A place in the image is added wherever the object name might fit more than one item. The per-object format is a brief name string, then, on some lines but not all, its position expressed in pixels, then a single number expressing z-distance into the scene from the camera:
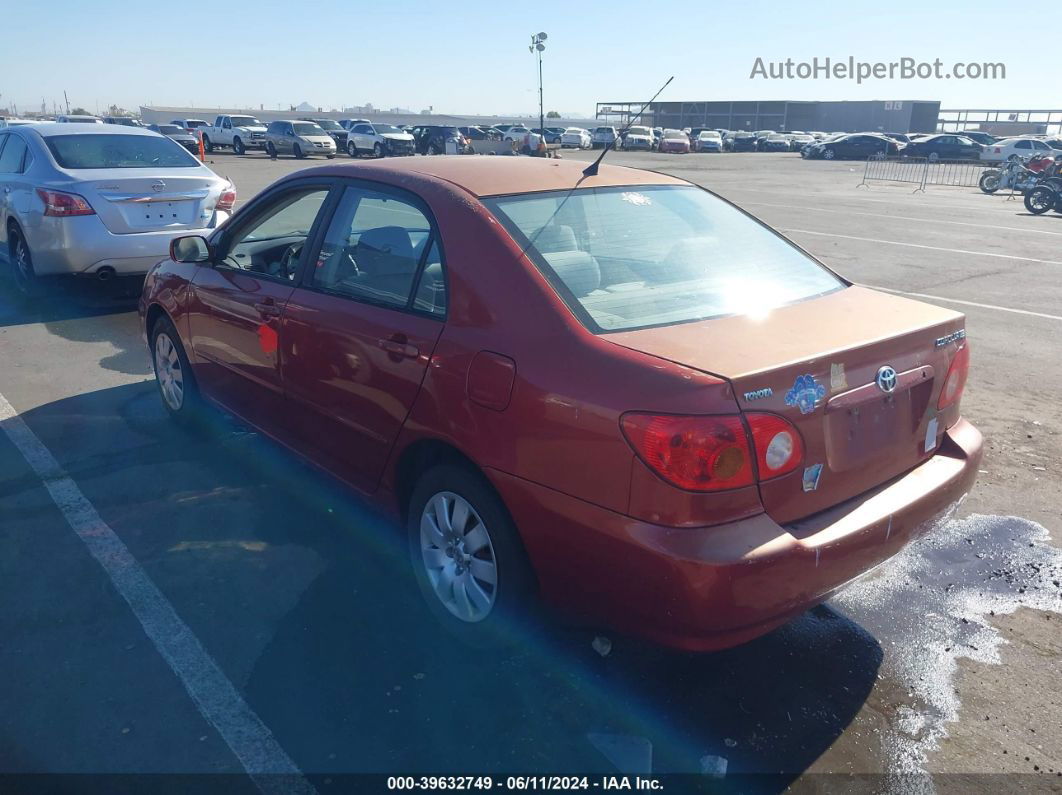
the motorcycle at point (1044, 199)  19.88
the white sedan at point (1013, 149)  41.00
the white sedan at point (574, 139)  55.16
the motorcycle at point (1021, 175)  21.14
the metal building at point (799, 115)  86.31
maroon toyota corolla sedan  2.56
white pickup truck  42.22
